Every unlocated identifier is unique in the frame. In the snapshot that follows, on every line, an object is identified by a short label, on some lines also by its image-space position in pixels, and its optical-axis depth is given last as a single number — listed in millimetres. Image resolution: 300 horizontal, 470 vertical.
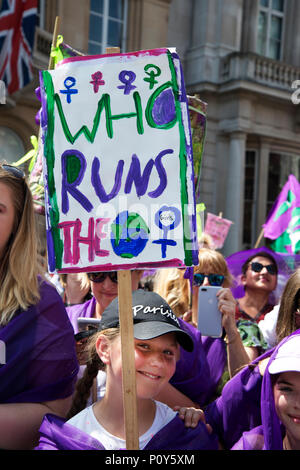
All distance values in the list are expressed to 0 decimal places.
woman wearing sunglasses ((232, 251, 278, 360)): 3525
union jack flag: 7668
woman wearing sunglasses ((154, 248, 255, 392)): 2201
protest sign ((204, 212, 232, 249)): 6621
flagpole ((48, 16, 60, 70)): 2443
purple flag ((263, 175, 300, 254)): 5477
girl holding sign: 1515
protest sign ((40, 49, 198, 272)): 1605
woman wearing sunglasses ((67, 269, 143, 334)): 2416
